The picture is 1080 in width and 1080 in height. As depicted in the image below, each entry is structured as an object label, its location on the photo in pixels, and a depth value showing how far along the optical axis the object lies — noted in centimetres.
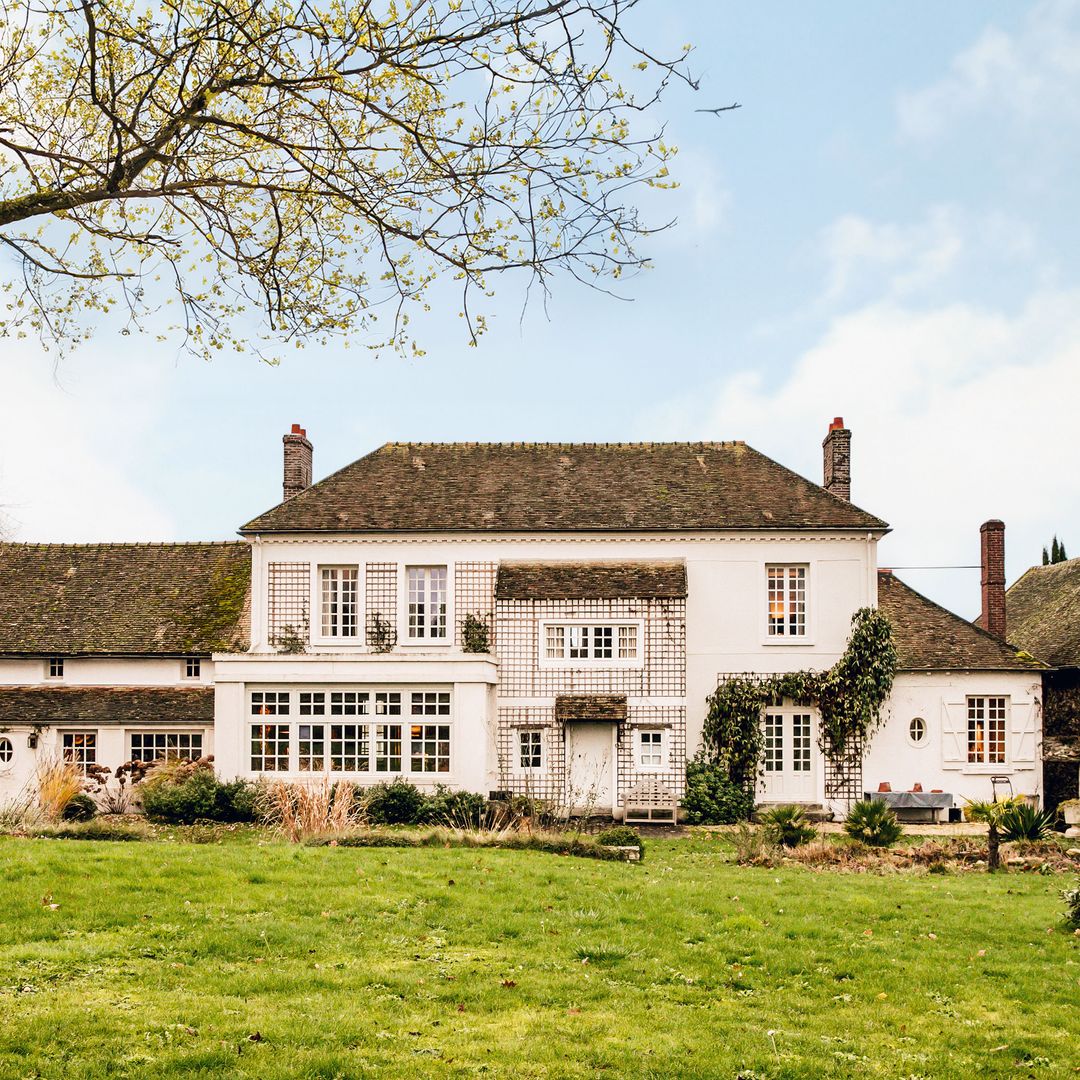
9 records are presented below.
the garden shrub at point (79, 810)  2348
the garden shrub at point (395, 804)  2447
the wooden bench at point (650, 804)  2630
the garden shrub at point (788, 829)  2008
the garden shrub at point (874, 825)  1989
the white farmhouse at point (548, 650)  2634
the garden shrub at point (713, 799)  2661
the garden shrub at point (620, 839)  1994
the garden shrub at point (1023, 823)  2008
